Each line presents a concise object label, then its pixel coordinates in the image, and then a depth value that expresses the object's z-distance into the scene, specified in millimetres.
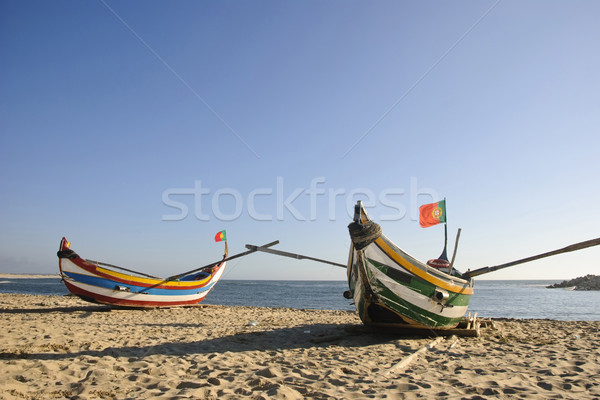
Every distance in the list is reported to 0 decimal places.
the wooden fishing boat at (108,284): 12664
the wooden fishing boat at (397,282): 6855
